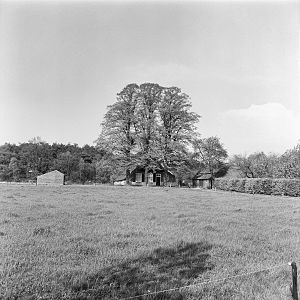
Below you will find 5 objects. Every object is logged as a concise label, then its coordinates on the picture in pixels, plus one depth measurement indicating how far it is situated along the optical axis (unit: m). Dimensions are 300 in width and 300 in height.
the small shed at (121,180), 53.83
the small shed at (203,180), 68.00
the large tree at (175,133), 34.12
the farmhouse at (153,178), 50.35
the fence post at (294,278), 4.51
